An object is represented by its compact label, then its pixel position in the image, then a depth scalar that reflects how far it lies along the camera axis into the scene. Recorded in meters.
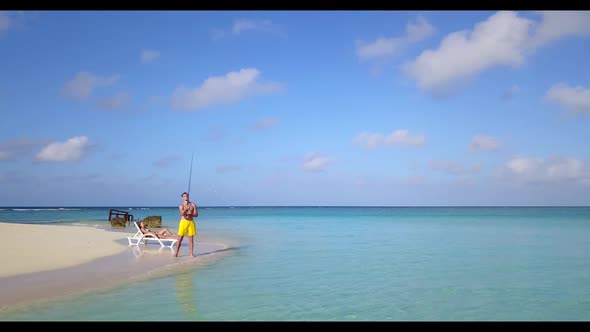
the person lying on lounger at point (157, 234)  17.10
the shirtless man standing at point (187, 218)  13.29
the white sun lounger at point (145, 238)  16.55
